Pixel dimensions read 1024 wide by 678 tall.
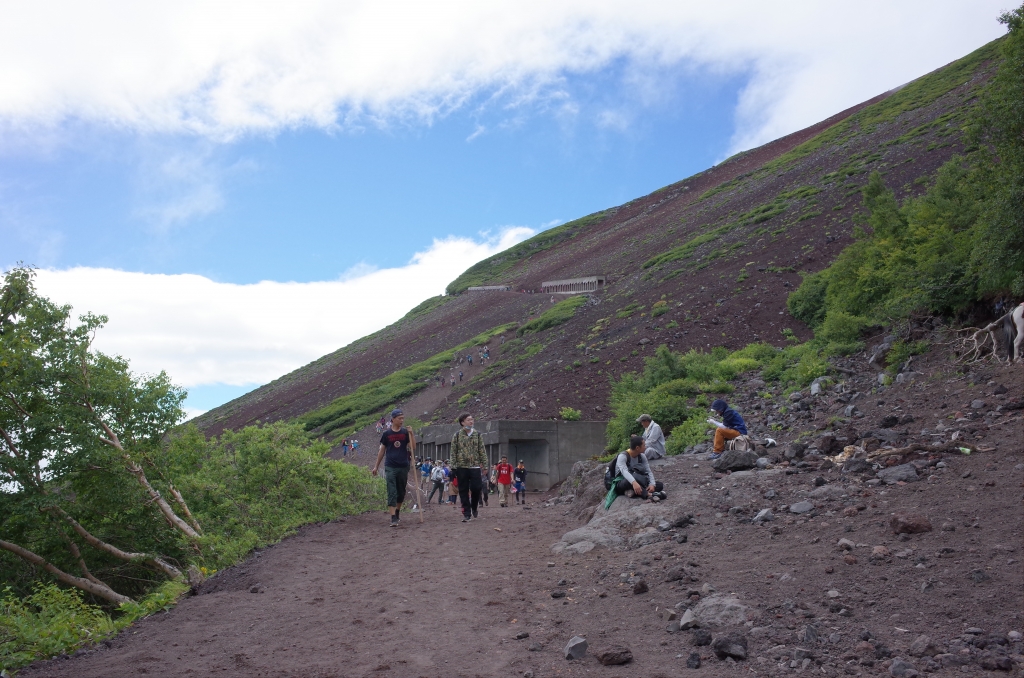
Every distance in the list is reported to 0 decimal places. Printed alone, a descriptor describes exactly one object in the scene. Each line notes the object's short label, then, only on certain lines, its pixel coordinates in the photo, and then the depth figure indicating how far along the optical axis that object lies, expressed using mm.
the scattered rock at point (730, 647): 4137
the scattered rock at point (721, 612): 4594
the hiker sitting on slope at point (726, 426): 10797
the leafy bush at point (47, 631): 5988
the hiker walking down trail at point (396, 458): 10062
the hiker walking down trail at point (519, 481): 18572
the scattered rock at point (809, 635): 4129
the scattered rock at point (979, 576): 4426
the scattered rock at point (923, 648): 3803
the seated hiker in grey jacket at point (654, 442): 11406
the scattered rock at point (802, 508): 6613
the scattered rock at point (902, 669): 3645
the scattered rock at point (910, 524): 5316
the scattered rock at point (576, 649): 4504
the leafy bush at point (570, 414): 27078
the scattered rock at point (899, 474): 6762
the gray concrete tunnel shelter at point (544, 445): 23391
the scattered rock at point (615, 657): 4316
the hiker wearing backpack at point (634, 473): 8789
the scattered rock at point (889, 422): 9214
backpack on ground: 9995
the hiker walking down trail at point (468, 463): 10539
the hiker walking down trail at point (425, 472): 24359
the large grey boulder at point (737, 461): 9289
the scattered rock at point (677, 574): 5633
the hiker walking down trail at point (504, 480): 15923
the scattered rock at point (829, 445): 8820
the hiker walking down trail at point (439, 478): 18281
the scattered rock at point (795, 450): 8914
